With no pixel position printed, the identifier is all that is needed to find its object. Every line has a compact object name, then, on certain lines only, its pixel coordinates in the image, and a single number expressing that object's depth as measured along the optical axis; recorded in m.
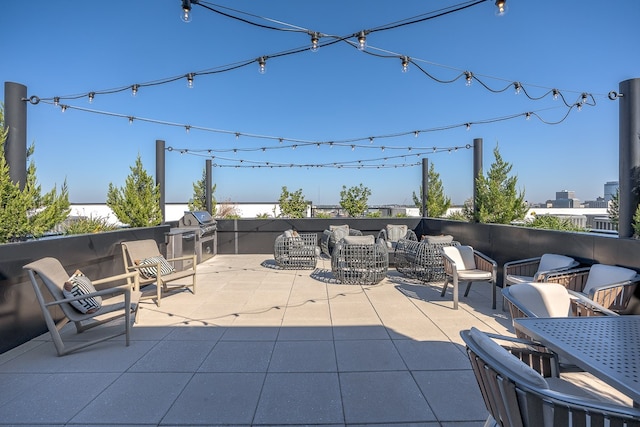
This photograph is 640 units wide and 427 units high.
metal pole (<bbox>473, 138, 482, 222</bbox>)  6.47
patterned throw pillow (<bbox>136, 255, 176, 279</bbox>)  4.36
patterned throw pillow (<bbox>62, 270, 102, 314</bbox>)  2.80
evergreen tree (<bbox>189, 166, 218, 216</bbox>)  10.75
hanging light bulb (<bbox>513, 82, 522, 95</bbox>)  4.88
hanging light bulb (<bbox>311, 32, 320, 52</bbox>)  3.62
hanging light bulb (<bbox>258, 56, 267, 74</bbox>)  4.23
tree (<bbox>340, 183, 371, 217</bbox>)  11.00
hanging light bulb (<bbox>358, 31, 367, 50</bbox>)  3.55
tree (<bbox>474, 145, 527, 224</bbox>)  5.75
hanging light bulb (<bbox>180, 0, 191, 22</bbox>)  3.04
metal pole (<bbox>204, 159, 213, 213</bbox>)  9.28
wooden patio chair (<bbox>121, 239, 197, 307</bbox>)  4.24
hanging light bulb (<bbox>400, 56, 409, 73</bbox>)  4.14
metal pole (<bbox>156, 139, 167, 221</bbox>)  6.91
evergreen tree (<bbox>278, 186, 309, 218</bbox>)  10.47
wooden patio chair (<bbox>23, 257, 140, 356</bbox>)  2.67
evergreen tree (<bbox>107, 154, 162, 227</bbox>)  5.77
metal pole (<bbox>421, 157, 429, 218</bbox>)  9.33
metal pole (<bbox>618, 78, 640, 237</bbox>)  3.46
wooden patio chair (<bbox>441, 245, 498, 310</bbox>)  4.02
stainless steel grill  7.45
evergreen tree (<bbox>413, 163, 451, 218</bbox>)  9.52
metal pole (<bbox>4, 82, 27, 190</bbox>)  3.48
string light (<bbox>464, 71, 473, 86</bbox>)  4.50
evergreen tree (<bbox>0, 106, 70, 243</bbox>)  3.15
